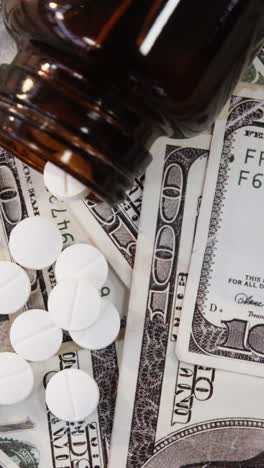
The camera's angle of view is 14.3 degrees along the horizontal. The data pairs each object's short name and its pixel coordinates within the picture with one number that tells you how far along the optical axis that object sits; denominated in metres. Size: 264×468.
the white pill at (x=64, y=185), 0.23
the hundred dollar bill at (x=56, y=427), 0.26
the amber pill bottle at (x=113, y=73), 0.21
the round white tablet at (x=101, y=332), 0.25
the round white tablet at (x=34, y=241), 0.25
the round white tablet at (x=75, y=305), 0.25
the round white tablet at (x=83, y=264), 0.25
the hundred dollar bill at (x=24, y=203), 0.26
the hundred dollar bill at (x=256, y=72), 0.25
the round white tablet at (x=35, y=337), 0.25
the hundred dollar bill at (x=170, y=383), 0.26
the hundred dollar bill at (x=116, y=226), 0.26
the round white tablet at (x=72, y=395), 0.25
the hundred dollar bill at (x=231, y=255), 0.25
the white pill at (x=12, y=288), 0.25
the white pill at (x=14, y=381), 0.25
